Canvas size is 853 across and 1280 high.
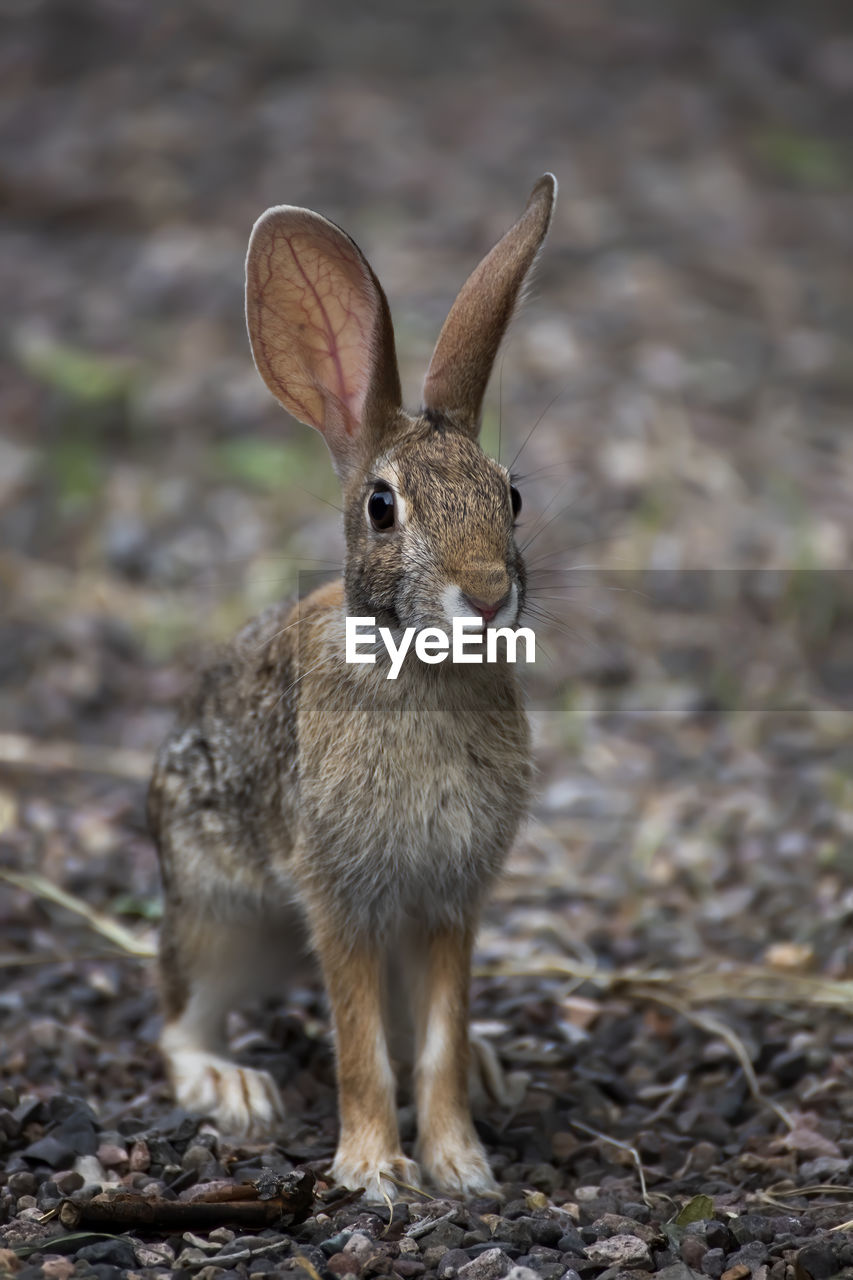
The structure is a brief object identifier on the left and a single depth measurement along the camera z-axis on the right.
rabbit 9.78
